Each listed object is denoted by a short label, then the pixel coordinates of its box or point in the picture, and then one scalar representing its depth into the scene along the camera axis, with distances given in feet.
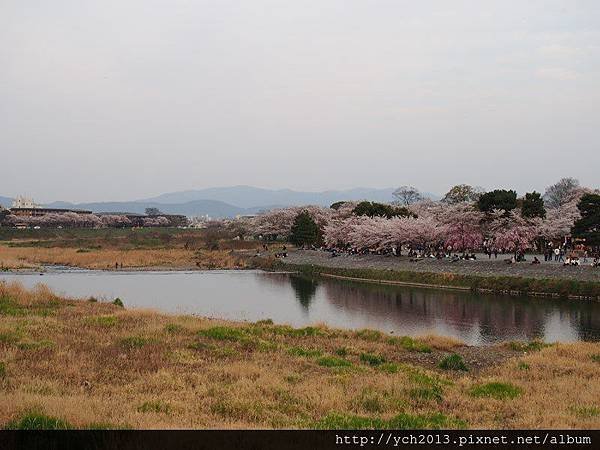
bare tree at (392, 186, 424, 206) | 486.79
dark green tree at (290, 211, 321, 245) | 272.92
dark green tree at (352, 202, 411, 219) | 264.03
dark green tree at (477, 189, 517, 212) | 195.31
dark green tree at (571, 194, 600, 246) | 152.56
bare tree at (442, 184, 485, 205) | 338.99
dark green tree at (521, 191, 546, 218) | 193.98
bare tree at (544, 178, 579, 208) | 309.63
